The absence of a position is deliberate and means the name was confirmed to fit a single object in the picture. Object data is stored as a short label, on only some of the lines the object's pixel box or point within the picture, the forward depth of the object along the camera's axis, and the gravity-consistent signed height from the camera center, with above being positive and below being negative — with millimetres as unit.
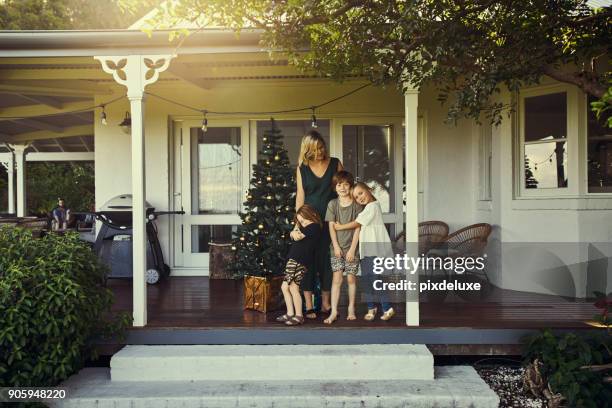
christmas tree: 5359 -138
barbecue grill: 7191 -486
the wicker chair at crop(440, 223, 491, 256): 6316 -460
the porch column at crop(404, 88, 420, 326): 4777 +12
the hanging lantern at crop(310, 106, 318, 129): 7383 +1080
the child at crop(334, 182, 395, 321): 4797 -275
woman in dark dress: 4941 +109
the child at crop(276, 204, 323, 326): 4812 -448
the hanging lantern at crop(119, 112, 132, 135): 7551 +1067
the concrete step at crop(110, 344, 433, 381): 4488 -1300
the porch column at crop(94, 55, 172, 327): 4957 +626
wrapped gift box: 5320 -856
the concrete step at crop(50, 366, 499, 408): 4145 -1424
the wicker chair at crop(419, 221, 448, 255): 6762 -420
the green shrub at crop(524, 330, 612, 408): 4059 -1230
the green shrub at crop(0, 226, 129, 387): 4016 -780
